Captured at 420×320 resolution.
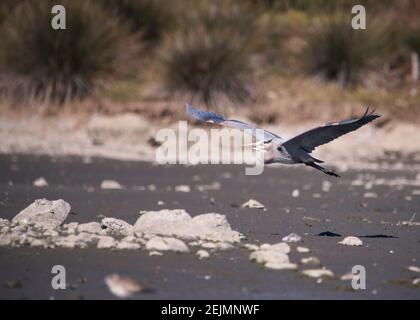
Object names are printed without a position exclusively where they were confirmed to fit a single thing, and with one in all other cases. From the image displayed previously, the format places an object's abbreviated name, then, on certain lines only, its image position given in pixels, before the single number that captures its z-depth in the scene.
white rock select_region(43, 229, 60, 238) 16.30
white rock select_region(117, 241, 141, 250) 15.59
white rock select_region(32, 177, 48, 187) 25.15
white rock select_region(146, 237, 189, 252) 15.66
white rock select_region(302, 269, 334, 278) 14.41
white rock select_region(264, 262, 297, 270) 14.78
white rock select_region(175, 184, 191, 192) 25.64
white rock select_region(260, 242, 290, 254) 15.77
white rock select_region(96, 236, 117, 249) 15.68
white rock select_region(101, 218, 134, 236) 17.16
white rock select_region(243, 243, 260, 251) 16.05
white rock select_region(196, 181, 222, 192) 26.17
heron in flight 18.77
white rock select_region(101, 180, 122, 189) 25.41
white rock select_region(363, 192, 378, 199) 25.39
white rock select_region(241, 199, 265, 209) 22.06
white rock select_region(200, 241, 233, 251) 16.17
